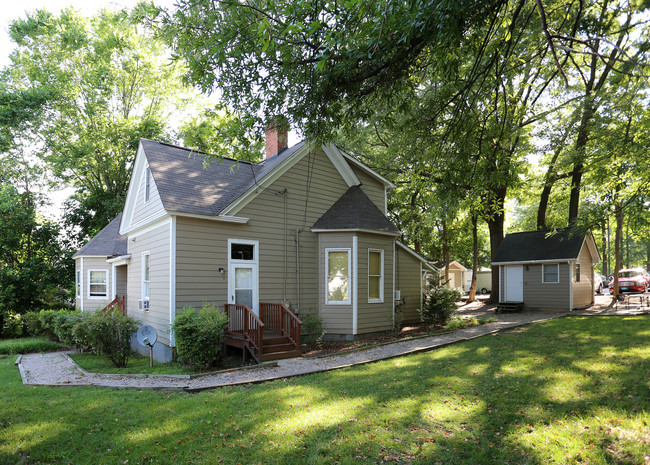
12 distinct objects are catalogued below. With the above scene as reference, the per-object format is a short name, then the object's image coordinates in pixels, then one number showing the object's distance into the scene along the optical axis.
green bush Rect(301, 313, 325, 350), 11.67
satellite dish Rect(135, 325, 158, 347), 10.05
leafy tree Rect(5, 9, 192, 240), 24.99
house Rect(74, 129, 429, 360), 10.68
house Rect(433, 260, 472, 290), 37.69
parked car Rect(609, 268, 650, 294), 23.78
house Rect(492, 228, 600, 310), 18.92
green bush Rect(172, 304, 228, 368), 9.00
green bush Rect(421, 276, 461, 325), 14.72
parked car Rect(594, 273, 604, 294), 30.66
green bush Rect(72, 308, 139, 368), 10.23
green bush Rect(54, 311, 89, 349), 12.77
